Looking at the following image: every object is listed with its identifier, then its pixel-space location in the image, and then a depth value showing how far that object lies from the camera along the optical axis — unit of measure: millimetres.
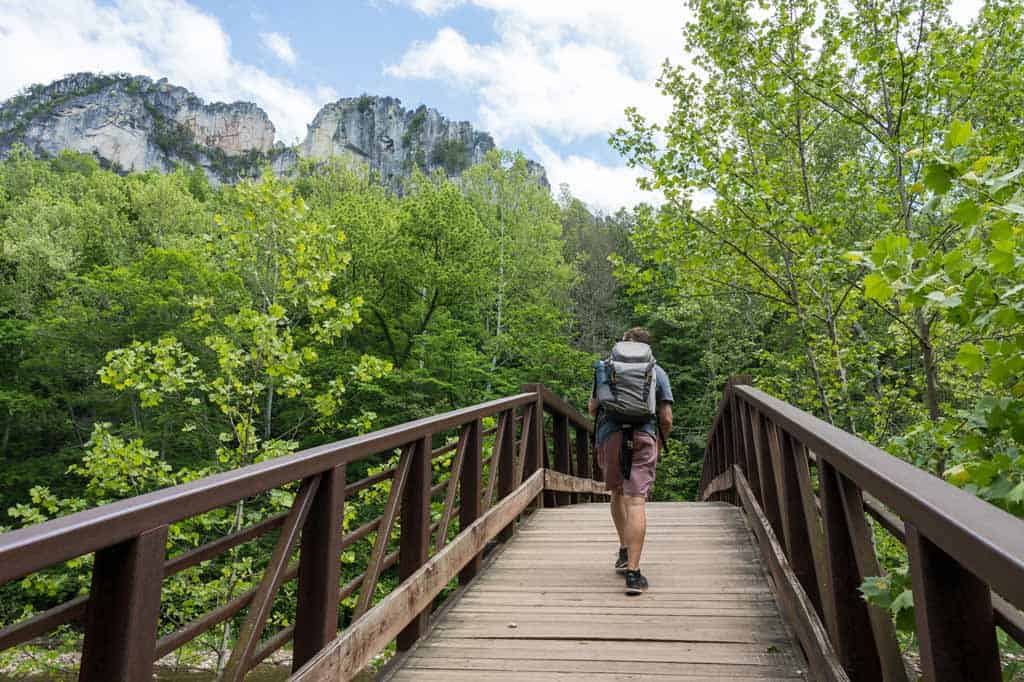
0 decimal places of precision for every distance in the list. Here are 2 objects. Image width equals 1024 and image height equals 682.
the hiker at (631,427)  3887
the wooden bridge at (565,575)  1117
